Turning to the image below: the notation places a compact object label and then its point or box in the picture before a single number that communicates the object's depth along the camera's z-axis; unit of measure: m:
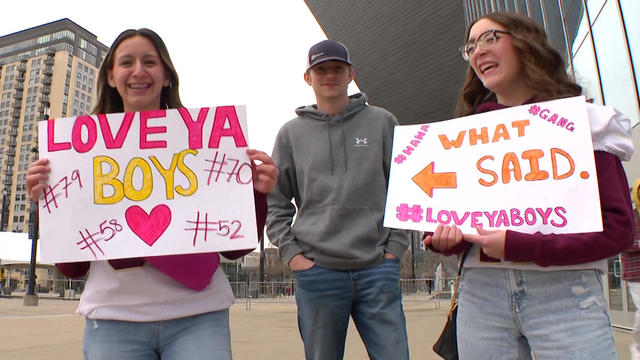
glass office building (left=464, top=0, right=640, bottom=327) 8.45
